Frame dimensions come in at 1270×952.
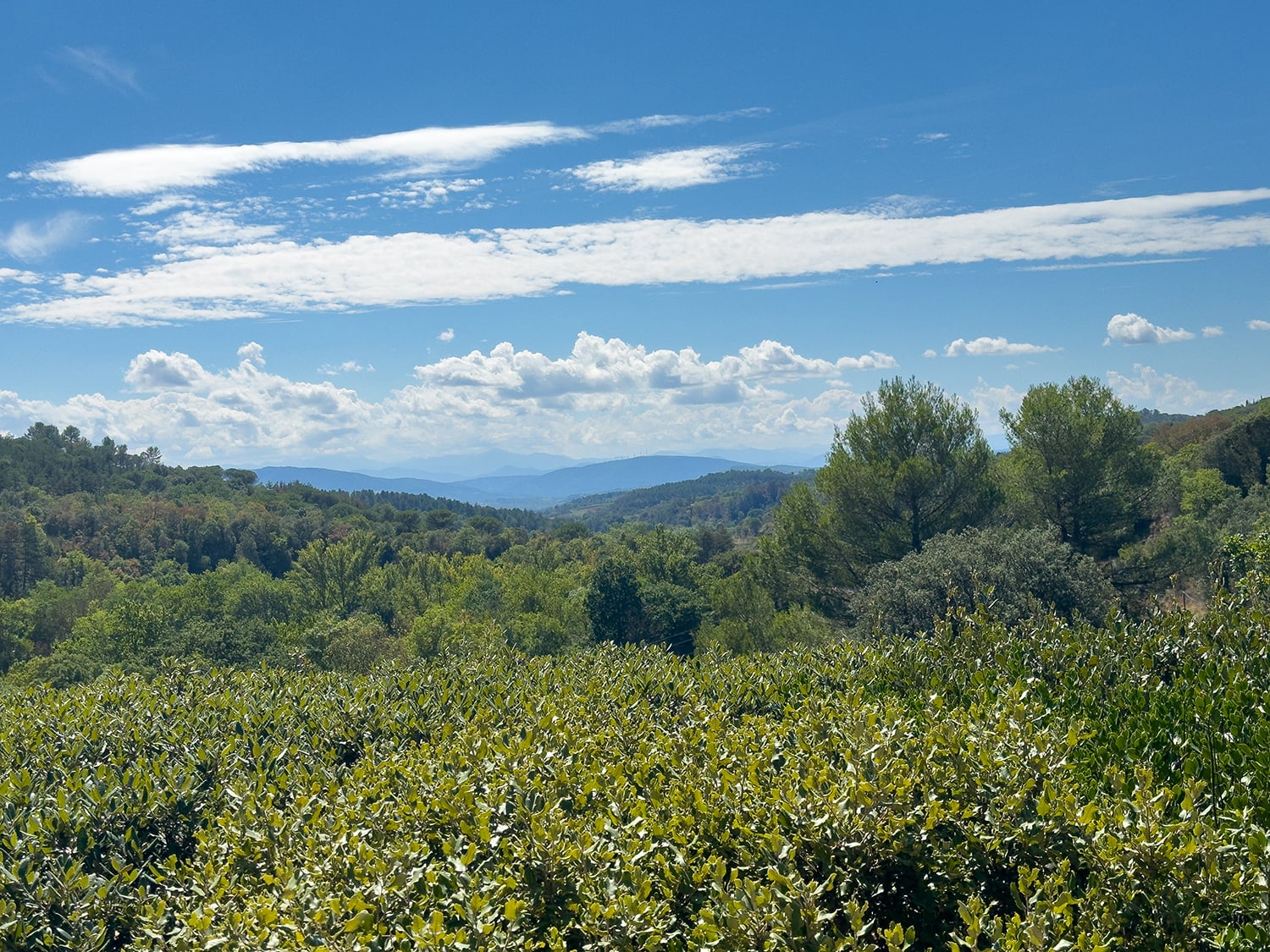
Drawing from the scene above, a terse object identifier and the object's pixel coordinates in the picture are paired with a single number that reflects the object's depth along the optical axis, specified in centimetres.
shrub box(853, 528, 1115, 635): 2131
